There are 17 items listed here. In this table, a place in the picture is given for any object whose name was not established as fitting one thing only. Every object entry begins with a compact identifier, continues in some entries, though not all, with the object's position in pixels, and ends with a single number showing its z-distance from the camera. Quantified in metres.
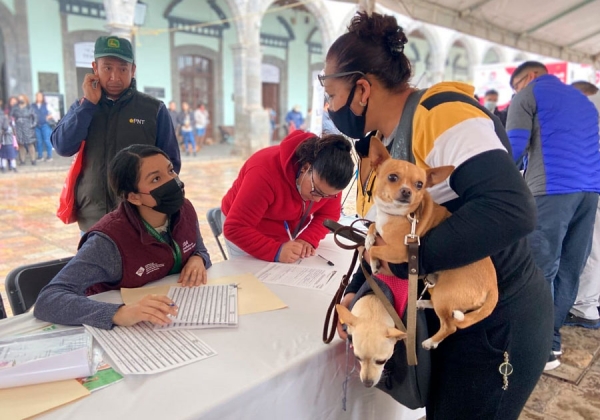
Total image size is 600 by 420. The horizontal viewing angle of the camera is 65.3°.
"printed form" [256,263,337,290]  1.78
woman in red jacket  1.98
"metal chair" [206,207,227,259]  2.92
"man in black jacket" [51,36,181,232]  2.48
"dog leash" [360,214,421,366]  1.00
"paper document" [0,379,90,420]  0.96
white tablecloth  1.00
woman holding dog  0.93
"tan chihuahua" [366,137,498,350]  1.00
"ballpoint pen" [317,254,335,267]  2.06
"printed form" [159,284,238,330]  1.37
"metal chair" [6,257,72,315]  1.78
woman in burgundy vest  1.40
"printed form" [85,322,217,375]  1.14
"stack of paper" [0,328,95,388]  1.04
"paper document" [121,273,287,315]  1.53
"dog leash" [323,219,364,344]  1.29
